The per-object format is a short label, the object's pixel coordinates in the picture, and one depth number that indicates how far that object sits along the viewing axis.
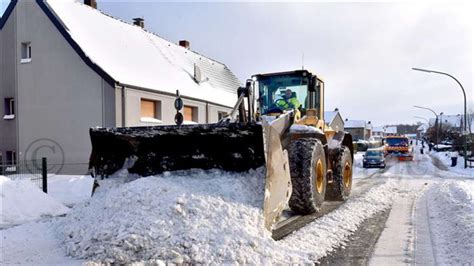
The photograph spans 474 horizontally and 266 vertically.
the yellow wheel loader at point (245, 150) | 5.34
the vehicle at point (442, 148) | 41.77
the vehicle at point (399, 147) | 30.37
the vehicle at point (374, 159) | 22.59
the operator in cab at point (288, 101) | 8.21
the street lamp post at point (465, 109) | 20.78
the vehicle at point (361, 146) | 41.94
